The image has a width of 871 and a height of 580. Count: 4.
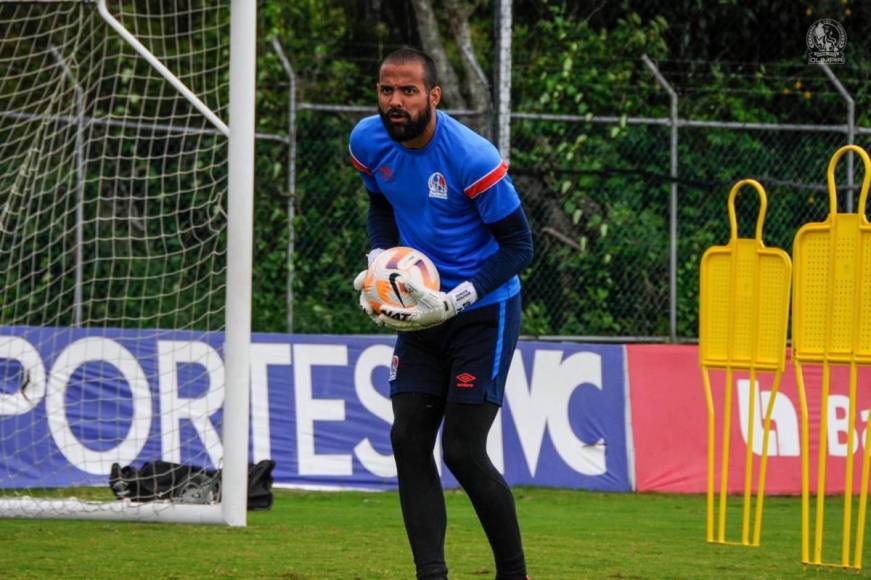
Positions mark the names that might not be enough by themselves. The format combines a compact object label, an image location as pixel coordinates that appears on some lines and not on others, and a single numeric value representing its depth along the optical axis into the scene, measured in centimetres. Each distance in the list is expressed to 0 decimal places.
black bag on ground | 1803
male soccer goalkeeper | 1061
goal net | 1711
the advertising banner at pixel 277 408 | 2087
